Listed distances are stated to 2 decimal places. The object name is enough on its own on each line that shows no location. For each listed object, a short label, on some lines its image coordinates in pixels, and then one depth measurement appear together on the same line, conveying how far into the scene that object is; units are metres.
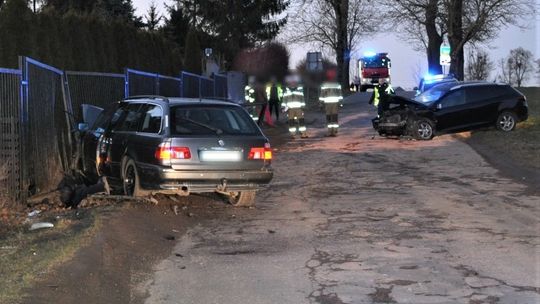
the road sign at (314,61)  25.00
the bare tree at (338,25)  48.00
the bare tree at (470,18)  32.19
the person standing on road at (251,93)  24.38
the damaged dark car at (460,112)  19.47
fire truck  54.91
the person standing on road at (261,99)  24.71
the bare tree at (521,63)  98.62
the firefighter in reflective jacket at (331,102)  21.47
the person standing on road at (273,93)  24.61
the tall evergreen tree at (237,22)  53.75
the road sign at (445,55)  31.33
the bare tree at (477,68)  74.88
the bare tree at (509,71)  99.19
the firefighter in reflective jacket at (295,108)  21.34
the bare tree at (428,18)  32.66
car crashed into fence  8.66
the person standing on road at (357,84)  58.38
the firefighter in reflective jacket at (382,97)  20.48
